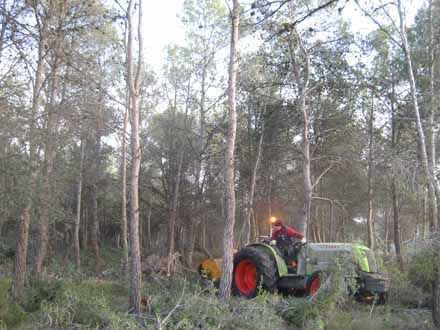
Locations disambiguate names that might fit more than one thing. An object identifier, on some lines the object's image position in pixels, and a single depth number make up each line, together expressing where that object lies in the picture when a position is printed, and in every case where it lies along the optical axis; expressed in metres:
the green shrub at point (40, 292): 10.40
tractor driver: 10.36
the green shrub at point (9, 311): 8.79
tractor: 9.05
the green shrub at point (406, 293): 9.81
